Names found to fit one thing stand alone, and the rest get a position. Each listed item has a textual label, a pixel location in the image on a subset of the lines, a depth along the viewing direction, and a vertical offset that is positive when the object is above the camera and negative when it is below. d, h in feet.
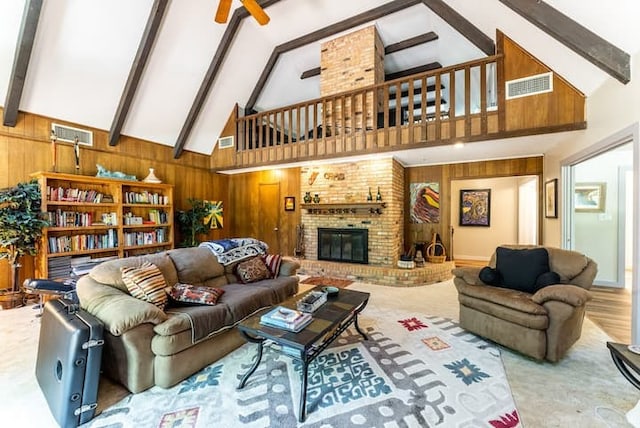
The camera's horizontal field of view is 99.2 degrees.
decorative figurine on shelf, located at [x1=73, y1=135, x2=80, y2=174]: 14.57 +3.31
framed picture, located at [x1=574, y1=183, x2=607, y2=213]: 15.57 +0.85
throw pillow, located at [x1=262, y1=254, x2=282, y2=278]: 11.80 -2.25
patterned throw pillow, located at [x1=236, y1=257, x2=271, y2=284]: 10.84 -2.40
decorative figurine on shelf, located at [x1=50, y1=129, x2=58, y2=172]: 13.67 +3.10
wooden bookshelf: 13.10 -0.42
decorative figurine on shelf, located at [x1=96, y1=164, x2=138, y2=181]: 15.42 +2.19
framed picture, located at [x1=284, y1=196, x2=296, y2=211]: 21.26 +0.69
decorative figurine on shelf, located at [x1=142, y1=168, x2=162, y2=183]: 17.49 +2.19
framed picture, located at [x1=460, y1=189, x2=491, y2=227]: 23.00 +0.39
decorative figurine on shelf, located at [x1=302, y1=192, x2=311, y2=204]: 19.56 +0.99
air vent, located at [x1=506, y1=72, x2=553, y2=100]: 11.39 +5.42
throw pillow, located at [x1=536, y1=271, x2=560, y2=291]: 8.51 -2.14
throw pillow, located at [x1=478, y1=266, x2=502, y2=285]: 9.45 -2.27
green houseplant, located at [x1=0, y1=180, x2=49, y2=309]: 11.39 -0.61
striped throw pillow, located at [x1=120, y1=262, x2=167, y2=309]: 7.35 -2.01
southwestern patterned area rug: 5.52 -4.21
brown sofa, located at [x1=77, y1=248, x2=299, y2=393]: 6.22 -2.92
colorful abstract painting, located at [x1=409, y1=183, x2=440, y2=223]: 19.63 +0.70
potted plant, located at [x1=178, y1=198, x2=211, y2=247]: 19.39 -0.80
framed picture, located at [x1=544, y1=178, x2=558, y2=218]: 13.74 +0.70
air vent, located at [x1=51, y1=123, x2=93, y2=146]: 14.35 +4.27
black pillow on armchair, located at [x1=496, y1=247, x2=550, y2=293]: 9.04 -1.90
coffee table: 5.69 -2.71
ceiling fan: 10.60 +8.12
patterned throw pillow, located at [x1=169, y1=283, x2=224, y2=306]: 7.96 -2.47
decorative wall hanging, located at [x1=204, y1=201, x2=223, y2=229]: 20.85 -0.32
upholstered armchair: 7.42 -2.67
